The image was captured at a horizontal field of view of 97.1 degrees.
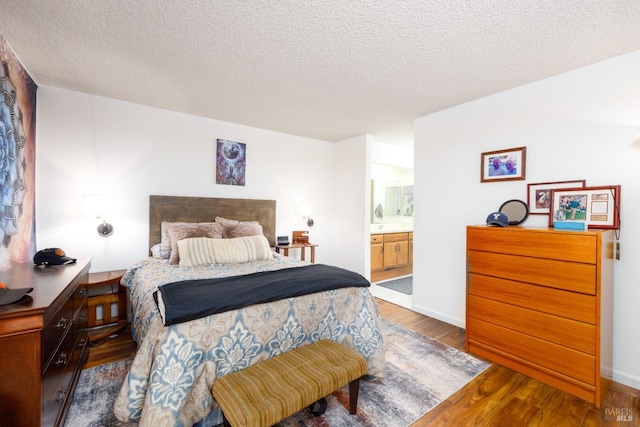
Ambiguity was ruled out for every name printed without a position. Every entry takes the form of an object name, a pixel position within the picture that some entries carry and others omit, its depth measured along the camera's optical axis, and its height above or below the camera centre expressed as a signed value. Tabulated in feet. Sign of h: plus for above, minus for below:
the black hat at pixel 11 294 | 3.91 -1.23
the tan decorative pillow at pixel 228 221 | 11.53 -0.39
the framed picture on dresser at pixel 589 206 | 7.02 +0.18
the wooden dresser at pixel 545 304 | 6.17 -2.25
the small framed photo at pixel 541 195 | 7.94 +0.52
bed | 4.78 -2.47
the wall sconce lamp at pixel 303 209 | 13.98 +0.14
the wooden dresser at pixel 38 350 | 3.73 -2.06
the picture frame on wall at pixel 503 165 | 8.65 +1.54
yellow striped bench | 4.20 -2.91
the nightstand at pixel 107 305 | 8.84 -3.08
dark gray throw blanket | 5.07 -1.65
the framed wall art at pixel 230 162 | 12.10 +2.18
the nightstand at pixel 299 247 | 13.01 -1.64
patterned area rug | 5.55 -4.09
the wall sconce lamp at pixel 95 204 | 8.84 +0.22
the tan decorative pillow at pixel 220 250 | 8.74 -1.27
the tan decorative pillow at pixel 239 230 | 10.64 -0.72
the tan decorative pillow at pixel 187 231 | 9.14 -0.71
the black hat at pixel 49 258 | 6.68 -1.13
